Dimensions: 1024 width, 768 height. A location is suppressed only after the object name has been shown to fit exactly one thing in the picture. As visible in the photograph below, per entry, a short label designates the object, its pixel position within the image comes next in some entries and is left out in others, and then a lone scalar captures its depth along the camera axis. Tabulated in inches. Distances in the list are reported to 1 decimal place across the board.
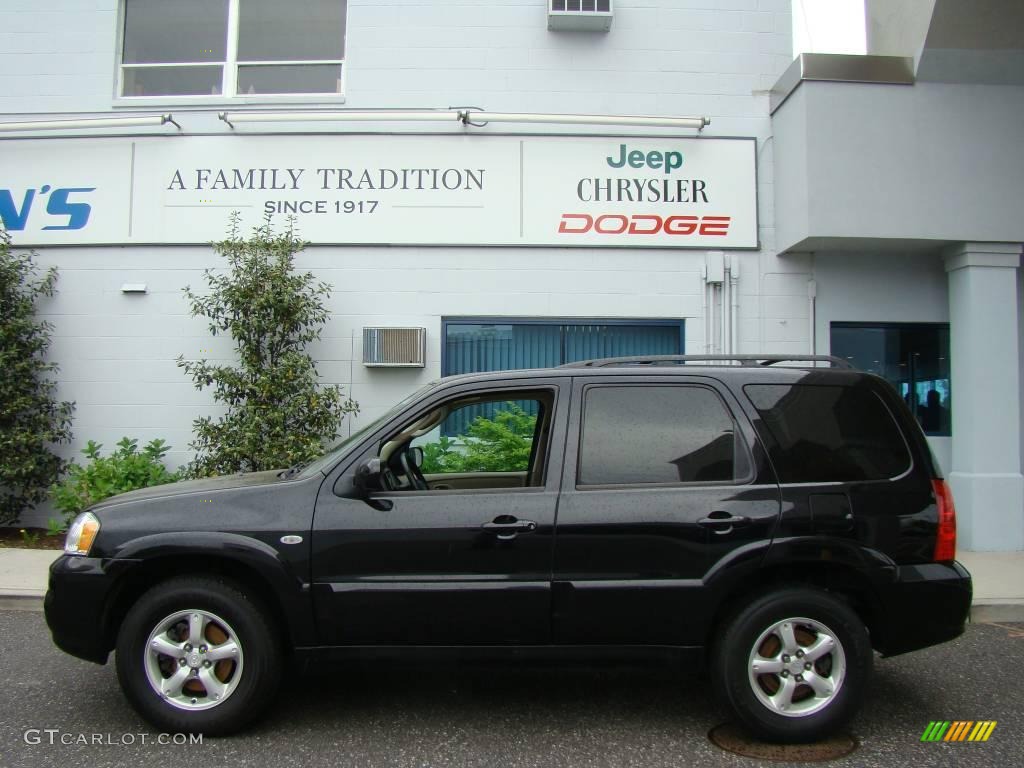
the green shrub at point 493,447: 218.1
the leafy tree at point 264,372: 315.9
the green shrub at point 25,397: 333.7
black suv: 148.3
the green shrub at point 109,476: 322.3
